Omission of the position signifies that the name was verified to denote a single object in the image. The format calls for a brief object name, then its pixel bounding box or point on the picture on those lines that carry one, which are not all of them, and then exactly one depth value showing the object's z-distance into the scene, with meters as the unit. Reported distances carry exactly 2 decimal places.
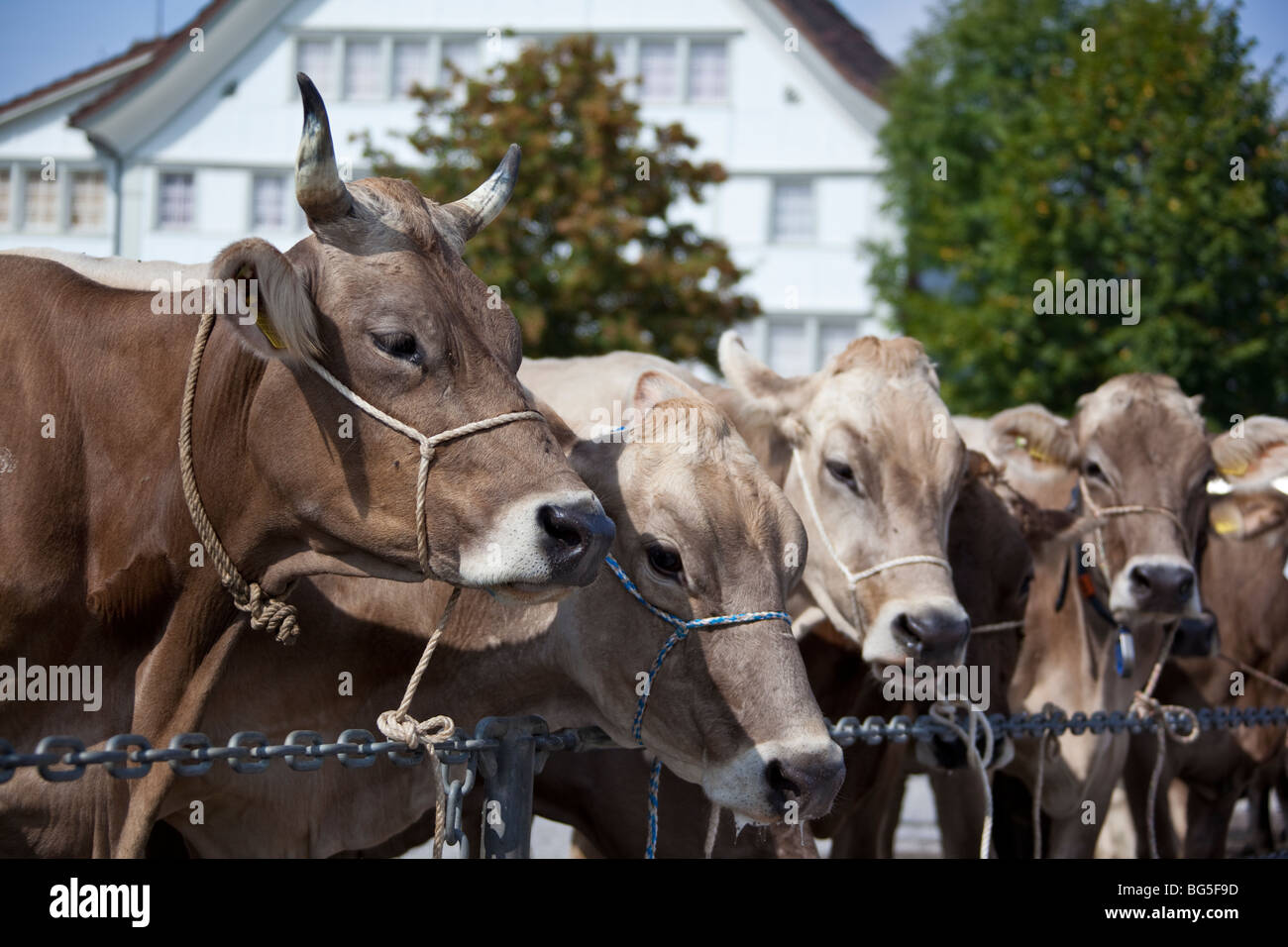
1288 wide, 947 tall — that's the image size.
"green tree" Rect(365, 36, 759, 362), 16.80
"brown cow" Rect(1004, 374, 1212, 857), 5.35
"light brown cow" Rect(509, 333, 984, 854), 4.01
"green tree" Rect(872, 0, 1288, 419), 16.95
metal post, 2.93
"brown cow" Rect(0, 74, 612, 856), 2.82
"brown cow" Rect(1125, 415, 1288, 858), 6.21
